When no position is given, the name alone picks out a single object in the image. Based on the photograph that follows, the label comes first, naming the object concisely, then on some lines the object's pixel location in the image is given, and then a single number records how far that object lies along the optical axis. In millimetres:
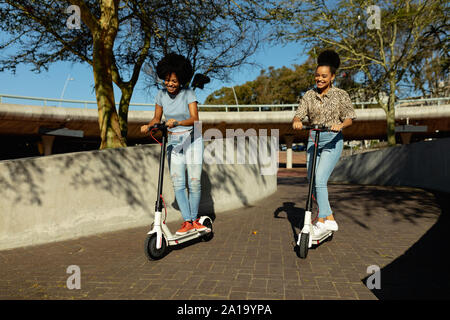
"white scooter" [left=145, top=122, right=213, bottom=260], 3320
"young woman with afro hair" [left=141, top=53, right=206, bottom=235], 3693
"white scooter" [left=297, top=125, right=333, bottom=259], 3252
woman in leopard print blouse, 3580
